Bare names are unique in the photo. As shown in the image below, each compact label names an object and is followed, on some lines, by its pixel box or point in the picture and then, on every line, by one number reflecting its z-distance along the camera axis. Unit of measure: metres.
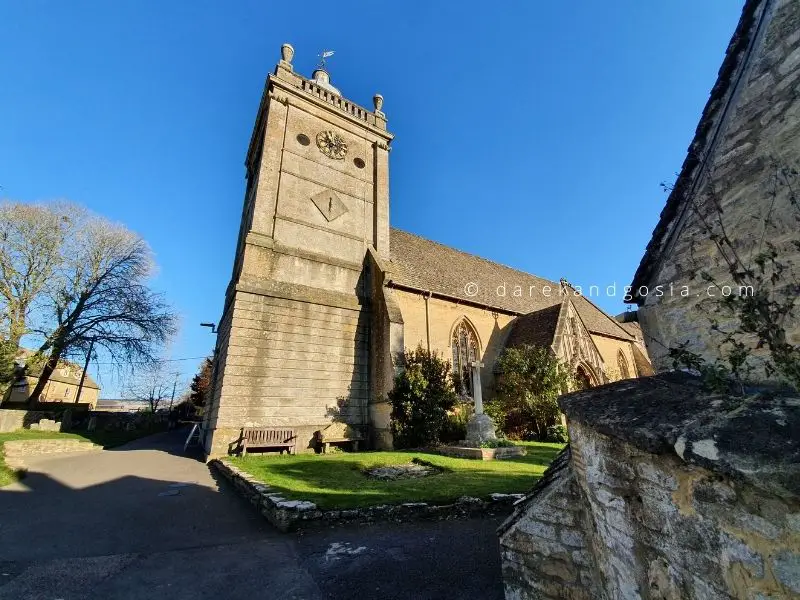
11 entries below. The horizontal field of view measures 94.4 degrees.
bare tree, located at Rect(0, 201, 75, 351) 19.59
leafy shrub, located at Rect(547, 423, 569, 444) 15.52
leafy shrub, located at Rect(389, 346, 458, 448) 13.37
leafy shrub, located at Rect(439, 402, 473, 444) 14.16
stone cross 13.31
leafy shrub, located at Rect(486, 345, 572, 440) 15.68
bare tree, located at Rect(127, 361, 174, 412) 41.86
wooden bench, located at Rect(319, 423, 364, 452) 13.14
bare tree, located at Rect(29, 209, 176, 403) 20.83
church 13.12
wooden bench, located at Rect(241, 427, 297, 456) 11.93
